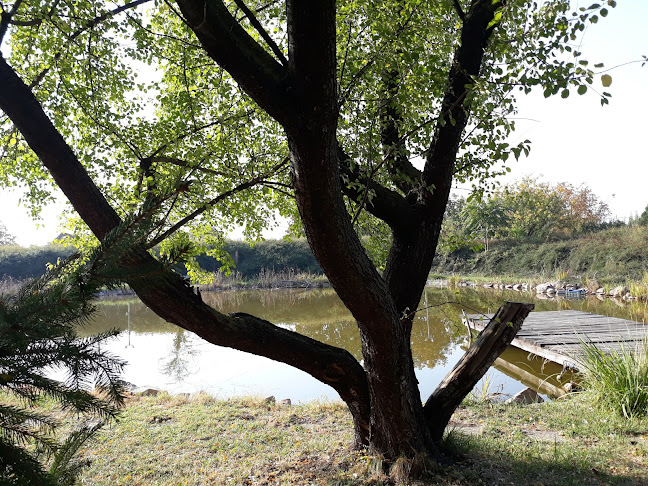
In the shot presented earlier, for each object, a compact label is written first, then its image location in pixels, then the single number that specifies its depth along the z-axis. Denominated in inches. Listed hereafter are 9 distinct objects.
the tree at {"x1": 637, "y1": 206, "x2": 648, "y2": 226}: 748.0
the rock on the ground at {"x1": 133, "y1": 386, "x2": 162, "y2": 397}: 235.3
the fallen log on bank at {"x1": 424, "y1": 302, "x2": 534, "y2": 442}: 130.0
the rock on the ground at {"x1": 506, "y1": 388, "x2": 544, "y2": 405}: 200.2
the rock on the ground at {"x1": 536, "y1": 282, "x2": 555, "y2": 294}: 635.4
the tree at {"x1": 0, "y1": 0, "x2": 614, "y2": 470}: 79.0
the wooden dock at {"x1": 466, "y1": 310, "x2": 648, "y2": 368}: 253.8
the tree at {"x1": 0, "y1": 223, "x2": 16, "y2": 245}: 1122.7
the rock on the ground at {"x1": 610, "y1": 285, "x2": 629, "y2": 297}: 538.0
